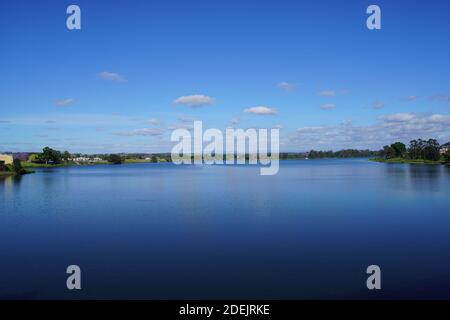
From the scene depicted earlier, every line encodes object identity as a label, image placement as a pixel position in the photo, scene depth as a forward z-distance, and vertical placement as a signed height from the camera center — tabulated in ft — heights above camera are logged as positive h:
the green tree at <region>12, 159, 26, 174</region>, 226.83 -4.02
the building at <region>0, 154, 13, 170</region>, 222.89 +0.71
